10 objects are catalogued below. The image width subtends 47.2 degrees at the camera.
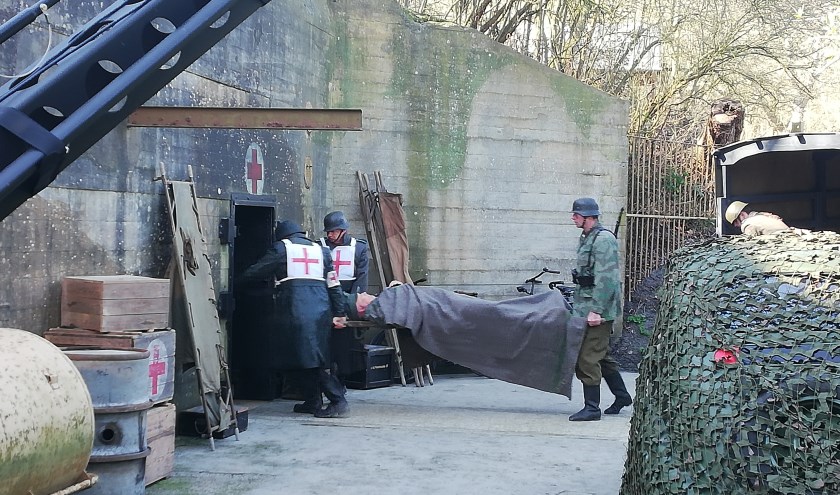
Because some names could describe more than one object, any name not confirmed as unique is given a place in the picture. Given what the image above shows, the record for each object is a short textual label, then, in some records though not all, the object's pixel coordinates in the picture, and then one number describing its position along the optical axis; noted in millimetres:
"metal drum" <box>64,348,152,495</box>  5551
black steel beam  4344
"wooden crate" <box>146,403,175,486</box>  6191
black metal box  9945
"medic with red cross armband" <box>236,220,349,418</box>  8422
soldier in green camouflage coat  8531
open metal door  8992
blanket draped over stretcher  8711
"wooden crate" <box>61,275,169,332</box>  6016
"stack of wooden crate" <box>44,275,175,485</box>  5977
